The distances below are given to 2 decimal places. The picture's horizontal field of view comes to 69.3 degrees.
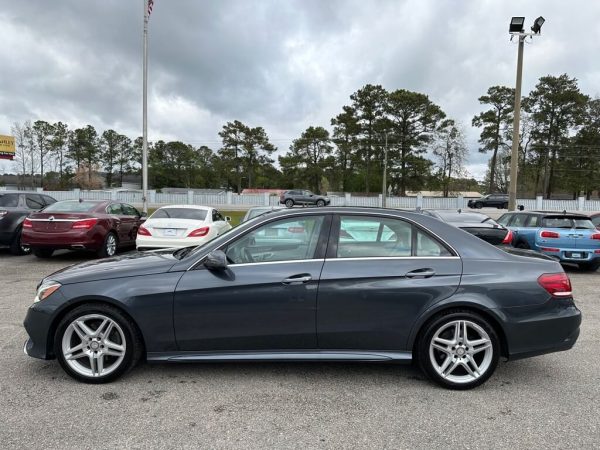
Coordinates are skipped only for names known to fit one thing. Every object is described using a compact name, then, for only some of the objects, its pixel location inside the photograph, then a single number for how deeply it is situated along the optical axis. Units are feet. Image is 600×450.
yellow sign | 171.42
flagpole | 65.92
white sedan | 31.27
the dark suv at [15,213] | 33.30
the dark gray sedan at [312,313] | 11.49
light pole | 46.37
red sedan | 30.42
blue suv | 30.94
